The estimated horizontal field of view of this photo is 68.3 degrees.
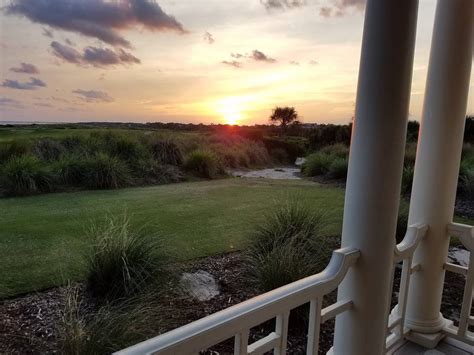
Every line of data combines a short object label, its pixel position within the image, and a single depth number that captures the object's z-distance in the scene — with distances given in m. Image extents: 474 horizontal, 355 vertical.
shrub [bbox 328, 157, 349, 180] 8.08
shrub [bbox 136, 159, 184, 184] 7.43
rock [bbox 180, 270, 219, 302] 2.47
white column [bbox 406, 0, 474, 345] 1.64
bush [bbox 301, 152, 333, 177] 9.10
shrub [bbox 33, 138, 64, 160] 7.17
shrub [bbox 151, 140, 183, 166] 8.39
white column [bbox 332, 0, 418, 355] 1.15
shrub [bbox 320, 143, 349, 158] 10.01
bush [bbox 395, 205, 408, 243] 3.64
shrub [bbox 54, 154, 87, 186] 6.27
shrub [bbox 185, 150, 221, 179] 8.39
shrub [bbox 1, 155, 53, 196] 5.61
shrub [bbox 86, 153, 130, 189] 6.42
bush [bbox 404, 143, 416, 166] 7.54
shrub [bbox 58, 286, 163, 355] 1.61
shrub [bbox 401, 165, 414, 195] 6.19
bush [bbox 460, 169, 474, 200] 6.06
